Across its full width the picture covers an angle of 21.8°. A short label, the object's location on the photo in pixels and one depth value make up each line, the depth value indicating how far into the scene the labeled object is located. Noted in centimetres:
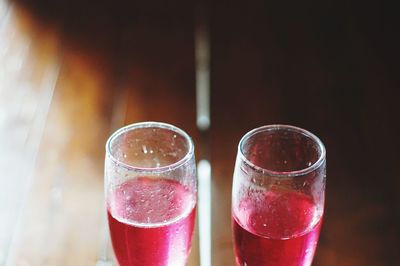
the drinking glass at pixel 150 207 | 58
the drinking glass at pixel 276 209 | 58
